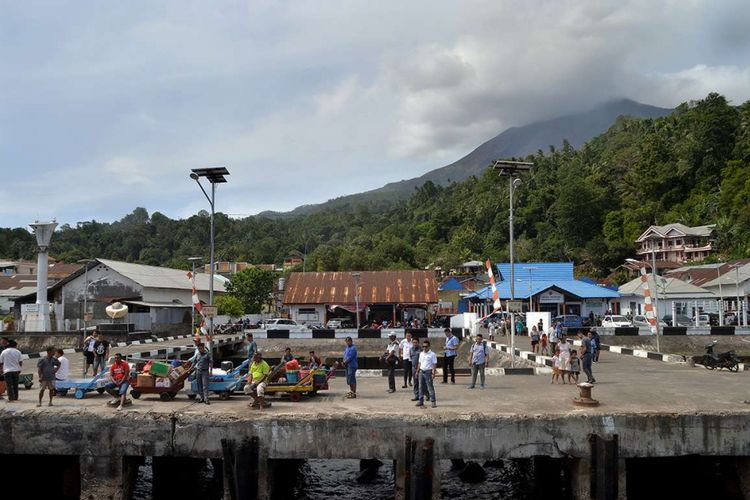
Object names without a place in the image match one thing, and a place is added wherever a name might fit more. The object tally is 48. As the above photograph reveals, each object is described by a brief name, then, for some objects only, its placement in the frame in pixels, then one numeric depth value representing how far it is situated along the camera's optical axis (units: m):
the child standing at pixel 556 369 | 18.23
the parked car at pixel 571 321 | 44.31
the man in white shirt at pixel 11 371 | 14.80
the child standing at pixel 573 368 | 17.89
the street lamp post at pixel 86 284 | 48.99
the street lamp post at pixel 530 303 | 51.85
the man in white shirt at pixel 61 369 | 15.57
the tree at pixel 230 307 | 63.59
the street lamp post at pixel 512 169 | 23.00
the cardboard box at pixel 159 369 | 14.86
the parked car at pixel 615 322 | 44.47
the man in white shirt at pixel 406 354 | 16.92
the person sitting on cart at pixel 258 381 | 14.00
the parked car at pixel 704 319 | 49.98
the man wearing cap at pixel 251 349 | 16.66
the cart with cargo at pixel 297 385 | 14.98
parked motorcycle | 21.31
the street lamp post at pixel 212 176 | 25.12
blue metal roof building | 54.38
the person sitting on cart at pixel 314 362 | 16.44
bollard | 13.72
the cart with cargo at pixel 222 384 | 15.16
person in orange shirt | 14.05
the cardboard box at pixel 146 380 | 14.79
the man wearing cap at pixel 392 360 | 16.64
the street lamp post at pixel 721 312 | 47.72
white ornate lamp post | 45.56
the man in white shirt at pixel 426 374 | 13.86
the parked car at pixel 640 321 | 46.81
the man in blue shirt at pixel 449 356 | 17.69
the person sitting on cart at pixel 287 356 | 16.08
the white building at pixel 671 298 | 54.59
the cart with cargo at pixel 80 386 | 15.36
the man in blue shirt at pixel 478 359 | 16.60
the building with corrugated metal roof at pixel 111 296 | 51.75
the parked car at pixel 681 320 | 49.36
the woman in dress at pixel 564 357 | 17.97
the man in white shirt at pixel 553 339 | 25.83
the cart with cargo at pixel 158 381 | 14.84
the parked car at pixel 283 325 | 45.75
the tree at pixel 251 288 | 68.38
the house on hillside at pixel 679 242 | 80.62
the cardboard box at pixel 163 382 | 14.88
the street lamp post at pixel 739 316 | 49.87
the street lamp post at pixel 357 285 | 47.79
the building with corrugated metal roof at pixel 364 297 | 53.16
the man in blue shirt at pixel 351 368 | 15.72
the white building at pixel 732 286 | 54.88
